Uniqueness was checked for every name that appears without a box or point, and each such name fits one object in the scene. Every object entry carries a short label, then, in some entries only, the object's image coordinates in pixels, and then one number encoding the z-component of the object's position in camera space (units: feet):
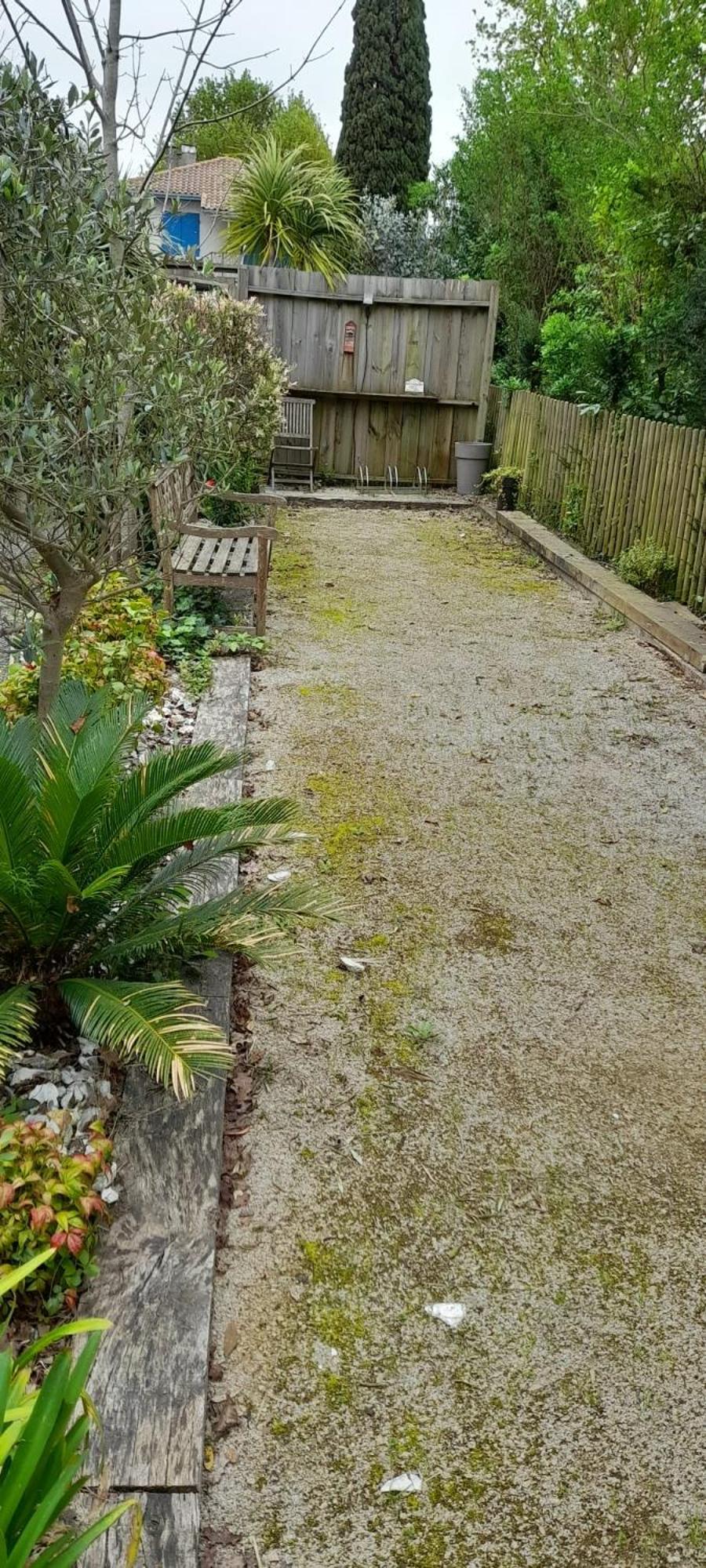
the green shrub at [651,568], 27.66
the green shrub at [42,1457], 4.94
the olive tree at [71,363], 9.74
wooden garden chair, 44.14
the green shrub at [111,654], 16.56
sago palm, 8.55
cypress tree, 68.03
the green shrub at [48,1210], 7.15
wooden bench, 21.45
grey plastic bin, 44.39
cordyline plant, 44.37
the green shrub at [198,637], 20.44
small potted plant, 40.18
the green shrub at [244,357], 28.35
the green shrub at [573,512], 34.04
